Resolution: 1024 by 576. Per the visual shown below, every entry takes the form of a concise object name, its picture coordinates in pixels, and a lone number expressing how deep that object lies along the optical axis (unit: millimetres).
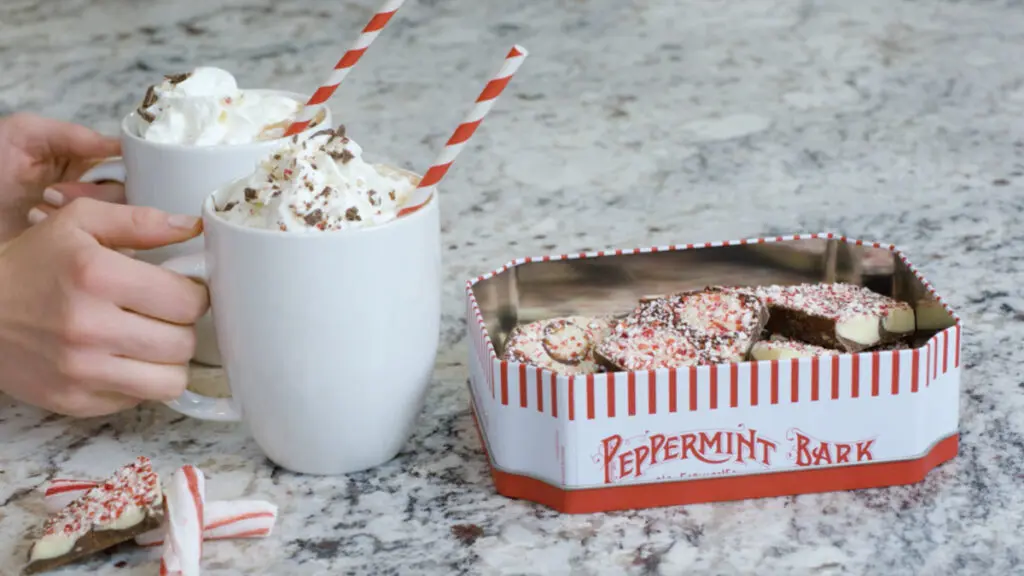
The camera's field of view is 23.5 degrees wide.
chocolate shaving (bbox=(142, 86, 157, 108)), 1050
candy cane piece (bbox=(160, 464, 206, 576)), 893
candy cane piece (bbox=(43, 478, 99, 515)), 943
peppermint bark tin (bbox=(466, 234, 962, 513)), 919
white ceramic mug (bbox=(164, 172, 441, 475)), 926
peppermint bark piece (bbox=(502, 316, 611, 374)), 972
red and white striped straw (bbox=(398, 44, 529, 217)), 934
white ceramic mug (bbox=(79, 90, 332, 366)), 1025
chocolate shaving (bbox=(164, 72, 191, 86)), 1058
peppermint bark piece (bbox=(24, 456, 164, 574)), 912
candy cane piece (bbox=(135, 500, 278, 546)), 925
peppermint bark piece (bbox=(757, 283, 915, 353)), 972
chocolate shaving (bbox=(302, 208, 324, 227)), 925
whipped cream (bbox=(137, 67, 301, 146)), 1041
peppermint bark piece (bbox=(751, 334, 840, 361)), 955
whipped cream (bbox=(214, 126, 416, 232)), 927
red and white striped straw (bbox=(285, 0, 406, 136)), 984
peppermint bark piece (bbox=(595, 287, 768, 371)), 952
